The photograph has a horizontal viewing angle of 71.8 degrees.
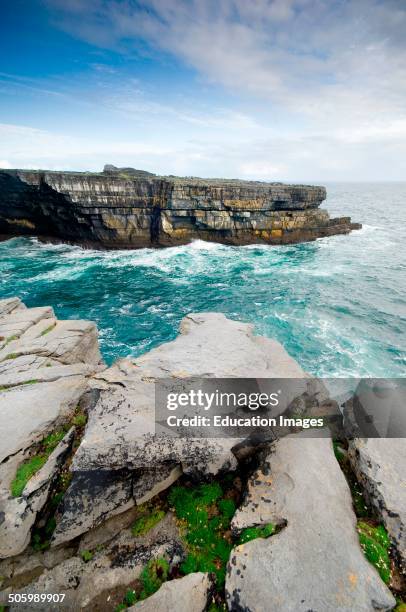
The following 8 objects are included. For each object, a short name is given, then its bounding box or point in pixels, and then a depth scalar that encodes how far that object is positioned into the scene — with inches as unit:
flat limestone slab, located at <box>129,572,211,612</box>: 208.8
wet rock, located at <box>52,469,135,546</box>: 251.4
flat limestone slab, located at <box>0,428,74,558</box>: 240.1
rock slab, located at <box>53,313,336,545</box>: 263.0
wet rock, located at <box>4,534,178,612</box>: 219.8
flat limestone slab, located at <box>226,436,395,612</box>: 199.5
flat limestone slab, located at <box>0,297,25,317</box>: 666.0
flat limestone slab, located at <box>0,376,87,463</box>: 309.9
